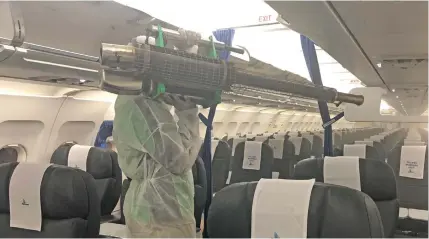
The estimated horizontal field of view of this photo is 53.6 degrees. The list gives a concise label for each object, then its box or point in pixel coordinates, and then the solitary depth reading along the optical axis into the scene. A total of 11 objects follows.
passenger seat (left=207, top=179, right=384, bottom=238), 1.48
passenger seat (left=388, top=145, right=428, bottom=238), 4.00
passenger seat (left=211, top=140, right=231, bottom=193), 5.02
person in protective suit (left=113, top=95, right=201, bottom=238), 2.29
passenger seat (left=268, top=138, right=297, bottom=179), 5.57
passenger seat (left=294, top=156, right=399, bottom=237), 2.69
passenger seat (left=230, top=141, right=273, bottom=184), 4.74
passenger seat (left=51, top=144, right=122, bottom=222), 4.05
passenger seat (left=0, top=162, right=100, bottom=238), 2.32
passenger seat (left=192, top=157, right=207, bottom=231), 3.55
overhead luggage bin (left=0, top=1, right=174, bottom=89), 2.31
